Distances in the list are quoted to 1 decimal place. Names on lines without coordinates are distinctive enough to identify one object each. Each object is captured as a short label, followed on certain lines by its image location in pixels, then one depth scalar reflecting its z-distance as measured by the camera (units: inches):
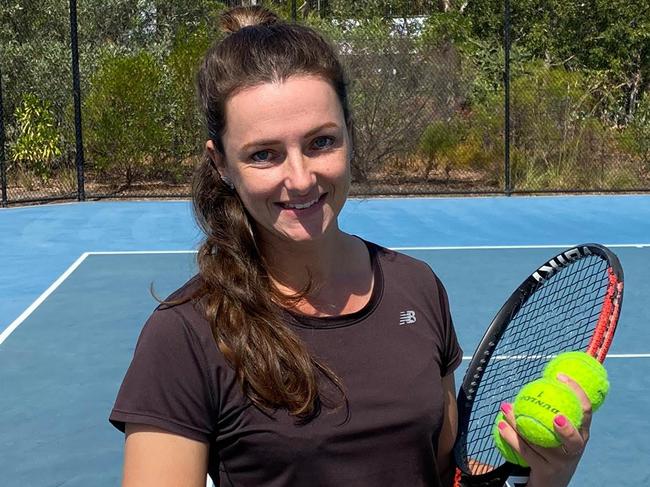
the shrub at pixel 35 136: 534.6
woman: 60.6
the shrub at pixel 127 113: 531.2
